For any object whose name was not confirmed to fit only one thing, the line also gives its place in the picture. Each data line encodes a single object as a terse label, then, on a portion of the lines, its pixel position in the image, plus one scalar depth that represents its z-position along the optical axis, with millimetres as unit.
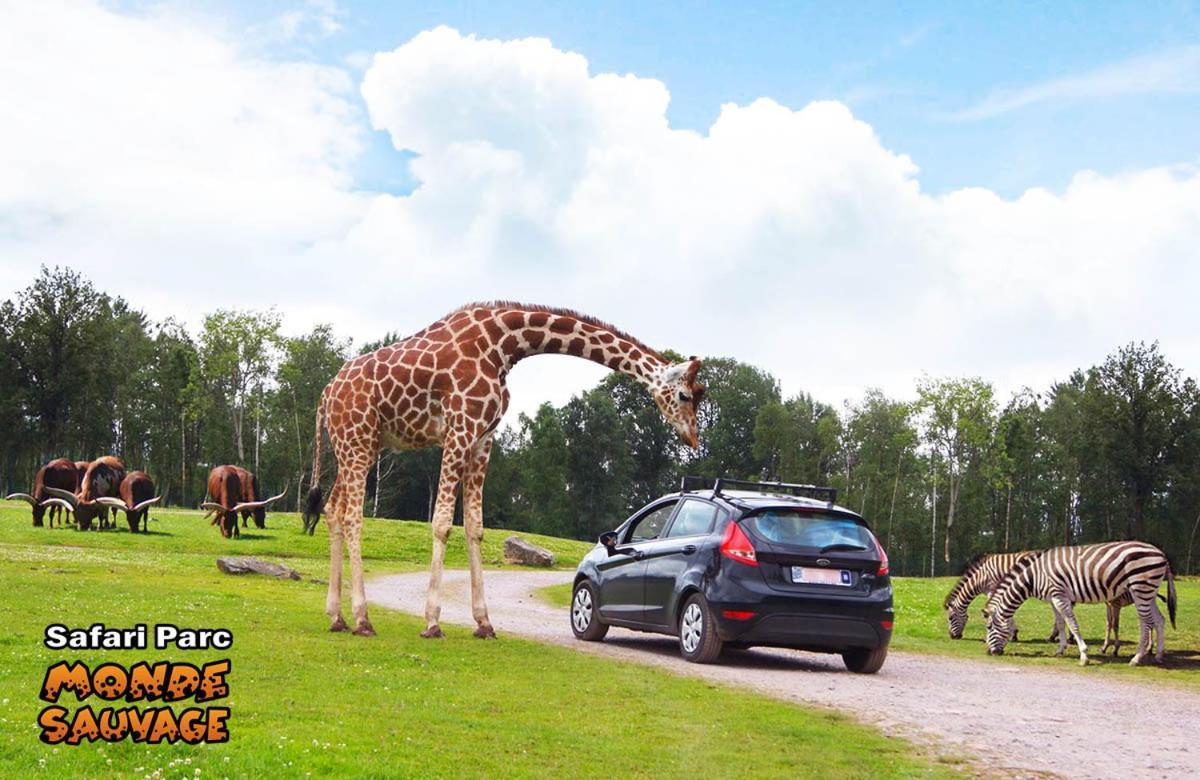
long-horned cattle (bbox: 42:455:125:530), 39625
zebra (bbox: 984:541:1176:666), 17578
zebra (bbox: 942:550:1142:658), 22031
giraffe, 14406
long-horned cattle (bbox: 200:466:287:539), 41469
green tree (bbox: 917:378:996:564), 76188
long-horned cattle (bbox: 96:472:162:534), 39531
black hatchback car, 13047
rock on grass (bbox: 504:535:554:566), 43875
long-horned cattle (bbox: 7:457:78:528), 45494
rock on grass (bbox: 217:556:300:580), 26266
